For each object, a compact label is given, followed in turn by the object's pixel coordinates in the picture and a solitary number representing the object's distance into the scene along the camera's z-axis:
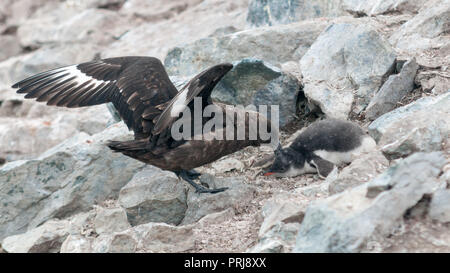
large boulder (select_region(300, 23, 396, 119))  10.81
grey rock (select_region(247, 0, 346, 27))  14.57
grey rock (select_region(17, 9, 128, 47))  21.95
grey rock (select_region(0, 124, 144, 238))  11.11
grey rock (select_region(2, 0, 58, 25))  25.89
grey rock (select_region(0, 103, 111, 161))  16.59
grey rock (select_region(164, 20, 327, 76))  13.07
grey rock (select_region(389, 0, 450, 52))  11.30
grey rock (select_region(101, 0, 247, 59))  18.25
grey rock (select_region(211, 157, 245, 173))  10.84
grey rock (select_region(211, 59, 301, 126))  11.50
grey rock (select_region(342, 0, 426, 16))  12.98
